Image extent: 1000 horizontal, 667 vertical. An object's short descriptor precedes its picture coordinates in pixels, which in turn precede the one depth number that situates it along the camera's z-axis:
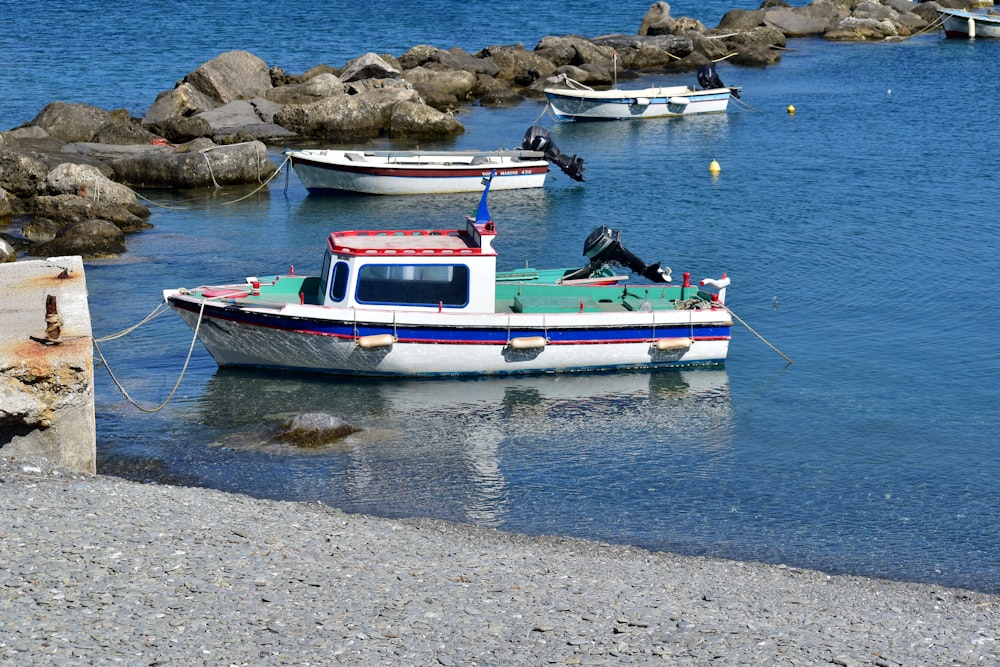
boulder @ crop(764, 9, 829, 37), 62.69
